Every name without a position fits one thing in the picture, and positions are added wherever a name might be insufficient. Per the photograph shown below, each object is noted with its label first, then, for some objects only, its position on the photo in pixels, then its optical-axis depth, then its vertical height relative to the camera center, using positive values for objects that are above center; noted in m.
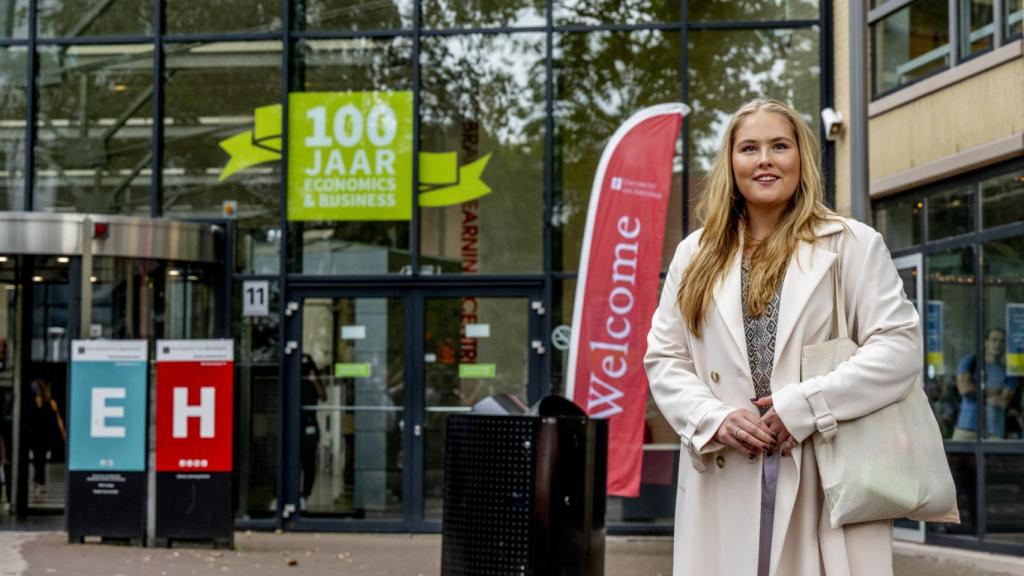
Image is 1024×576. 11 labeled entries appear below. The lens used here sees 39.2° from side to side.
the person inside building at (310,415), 14.60 -0.57
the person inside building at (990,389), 11.77 -0.21
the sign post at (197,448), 12.00 -0.75
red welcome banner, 13.44 +0.59
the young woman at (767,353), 2.77 +0.02
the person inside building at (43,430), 14.74 -0.75
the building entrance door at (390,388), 14.46 -0.28
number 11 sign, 14.59 +0.62
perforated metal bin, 7.10 -0.65
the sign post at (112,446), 12.17 -0.75
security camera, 14.16 +2.37
